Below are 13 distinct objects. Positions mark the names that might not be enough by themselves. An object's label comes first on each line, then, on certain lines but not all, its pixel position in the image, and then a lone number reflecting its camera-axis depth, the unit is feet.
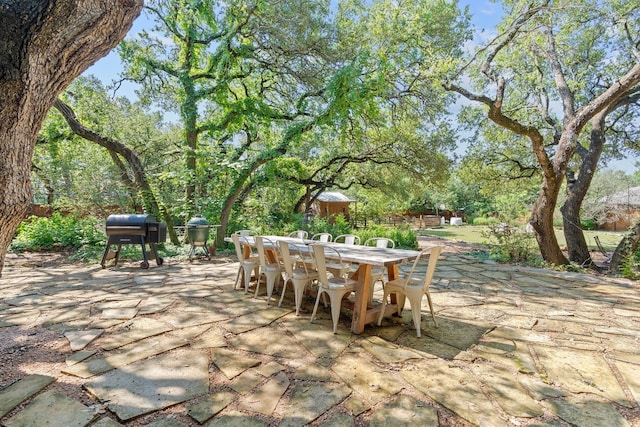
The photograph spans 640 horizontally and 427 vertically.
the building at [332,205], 59.21
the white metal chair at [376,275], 11.12
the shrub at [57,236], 24.93
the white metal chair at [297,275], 11.03
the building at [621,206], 32.91
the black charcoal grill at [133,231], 18.44
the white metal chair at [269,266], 12.45
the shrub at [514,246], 22.54
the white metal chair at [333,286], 9.61
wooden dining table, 9.63
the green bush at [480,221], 65.87
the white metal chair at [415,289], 9.53
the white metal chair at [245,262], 13.73
